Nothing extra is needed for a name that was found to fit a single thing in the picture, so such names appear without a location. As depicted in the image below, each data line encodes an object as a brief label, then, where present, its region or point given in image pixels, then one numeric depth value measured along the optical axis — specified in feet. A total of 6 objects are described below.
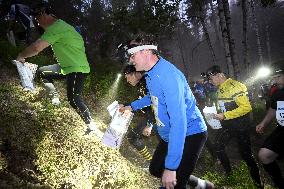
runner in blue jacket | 5.86
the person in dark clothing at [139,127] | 10.17
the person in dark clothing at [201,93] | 23.58
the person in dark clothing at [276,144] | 10.05
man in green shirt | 9.90
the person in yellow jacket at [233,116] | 12.52
